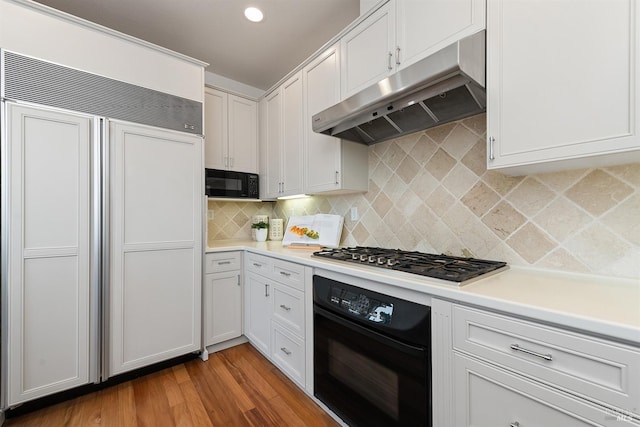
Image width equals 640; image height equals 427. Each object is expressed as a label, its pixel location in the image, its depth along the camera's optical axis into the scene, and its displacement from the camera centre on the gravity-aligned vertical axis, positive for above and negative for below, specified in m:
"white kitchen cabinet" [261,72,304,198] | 2.35 +0.71
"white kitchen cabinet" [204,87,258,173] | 2.60 +0.84
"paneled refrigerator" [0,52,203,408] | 1.52 -0.09
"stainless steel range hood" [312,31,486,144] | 1.13 +0.59
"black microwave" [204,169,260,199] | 2.55 +0.31
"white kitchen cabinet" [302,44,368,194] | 1.97 +0.51
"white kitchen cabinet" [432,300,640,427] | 0.70 -0.48
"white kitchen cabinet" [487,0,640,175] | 0.87 +0.48
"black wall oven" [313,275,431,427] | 1.09 -0.67
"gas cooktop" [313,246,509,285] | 1.10 -0.24
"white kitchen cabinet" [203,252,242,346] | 2.23 -0.71
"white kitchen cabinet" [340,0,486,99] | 1.26 +0.97
